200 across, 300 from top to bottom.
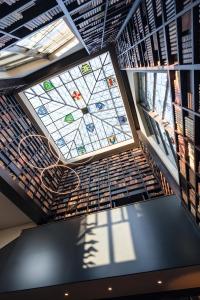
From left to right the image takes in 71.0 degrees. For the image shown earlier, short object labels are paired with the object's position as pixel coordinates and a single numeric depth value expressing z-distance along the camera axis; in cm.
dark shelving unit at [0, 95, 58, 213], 486
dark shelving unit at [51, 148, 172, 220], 521
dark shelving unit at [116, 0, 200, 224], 162
